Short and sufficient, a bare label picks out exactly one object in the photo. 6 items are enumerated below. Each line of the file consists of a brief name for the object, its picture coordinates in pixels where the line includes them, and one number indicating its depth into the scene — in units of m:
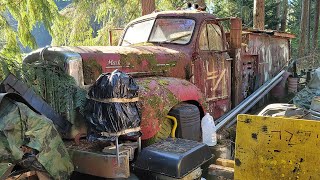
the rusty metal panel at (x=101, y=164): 2.68
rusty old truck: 3.01
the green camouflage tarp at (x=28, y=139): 2.26
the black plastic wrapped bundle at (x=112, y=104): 2.66
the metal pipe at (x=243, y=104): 4.50
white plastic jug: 3.81
